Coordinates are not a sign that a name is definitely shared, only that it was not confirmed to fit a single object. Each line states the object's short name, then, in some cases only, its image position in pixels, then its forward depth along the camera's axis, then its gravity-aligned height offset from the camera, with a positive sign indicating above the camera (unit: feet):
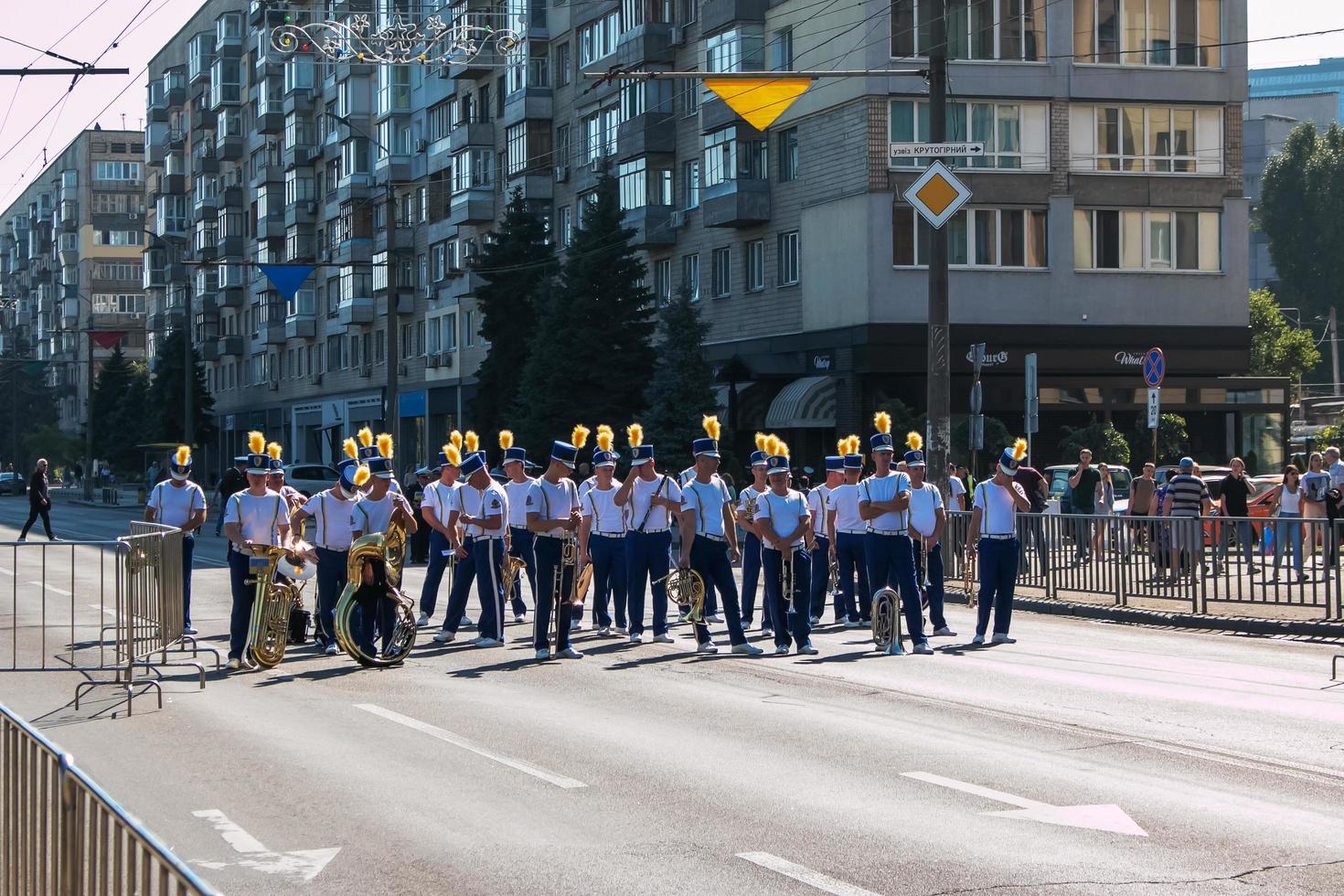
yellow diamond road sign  79.51 +11.29
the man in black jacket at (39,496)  132.26 -2.13
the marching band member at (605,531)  57.77 -2.23
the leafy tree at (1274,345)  202.80 +12.14
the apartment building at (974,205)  145.89 +21.05
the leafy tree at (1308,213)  304.91 +40.10
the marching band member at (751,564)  58.59 -3.52
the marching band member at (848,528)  59.36 -2.22
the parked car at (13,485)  305.32 -2.97
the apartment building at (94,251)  429.79 +50.28
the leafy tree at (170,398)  261.44 +9.73
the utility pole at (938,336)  80.48 +5.31
